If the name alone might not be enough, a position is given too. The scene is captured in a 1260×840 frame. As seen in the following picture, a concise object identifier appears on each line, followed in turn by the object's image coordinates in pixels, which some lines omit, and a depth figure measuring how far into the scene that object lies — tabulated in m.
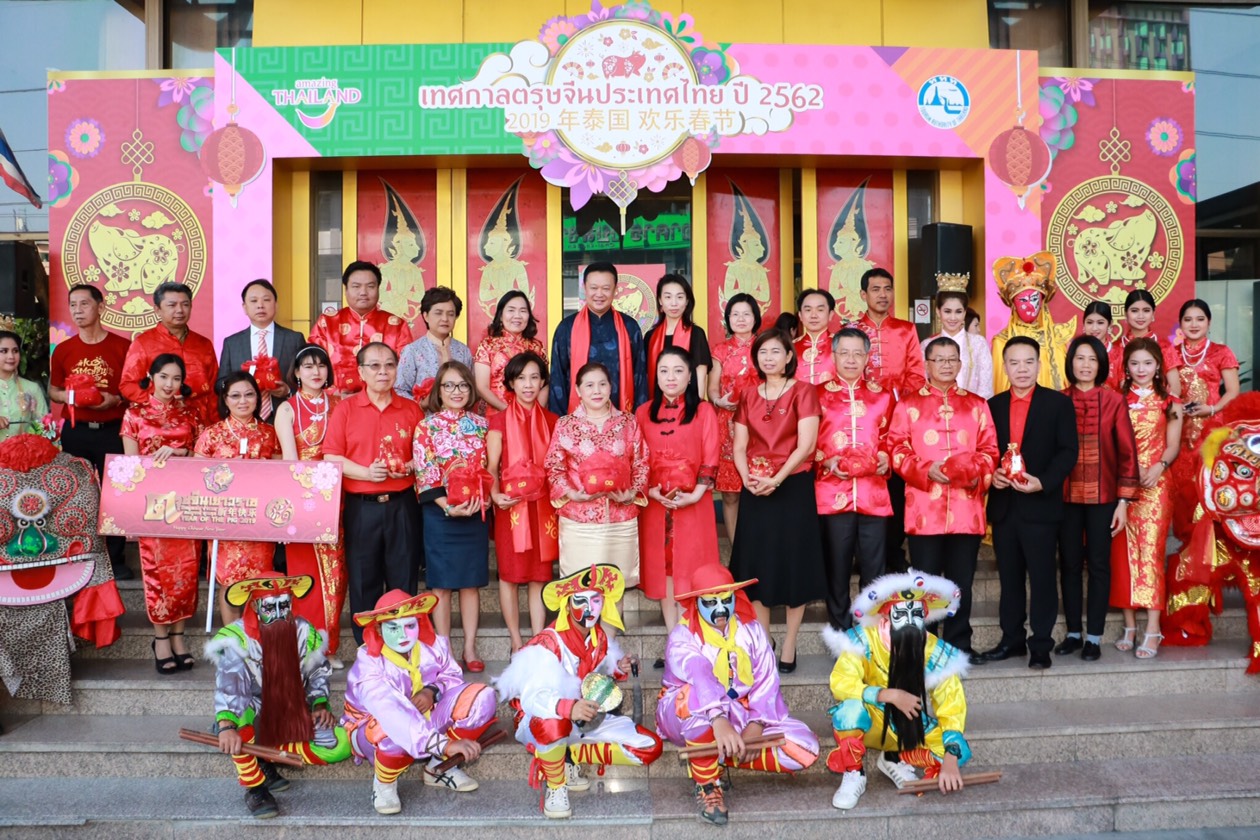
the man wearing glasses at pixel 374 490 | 4.64
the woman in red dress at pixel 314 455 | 4.70
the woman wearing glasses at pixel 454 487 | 4.56
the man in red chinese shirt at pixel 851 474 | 4.67
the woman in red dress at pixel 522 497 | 4.69
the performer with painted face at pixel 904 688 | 3.79
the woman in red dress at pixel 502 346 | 5.12
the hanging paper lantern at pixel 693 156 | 6.99
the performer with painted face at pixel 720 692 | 3.74
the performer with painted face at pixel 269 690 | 3.78
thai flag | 7.29
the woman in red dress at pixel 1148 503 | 4.98
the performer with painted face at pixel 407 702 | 3.73
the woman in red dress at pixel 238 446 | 4.77
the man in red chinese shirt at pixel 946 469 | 4.62
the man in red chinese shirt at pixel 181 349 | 5.41
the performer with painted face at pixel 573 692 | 3.70
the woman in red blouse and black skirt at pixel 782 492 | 4.57
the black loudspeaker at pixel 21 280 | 6.68
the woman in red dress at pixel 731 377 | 5.29
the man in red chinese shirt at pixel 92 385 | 5.64
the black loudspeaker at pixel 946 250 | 7.23
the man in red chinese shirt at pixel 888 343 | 5.71
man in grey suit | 5.54
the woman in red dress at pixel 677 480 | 4.63
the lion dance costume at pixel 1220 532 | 4.80
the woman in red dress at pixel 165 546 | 4.73
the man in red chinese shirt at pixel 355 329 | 5.50
